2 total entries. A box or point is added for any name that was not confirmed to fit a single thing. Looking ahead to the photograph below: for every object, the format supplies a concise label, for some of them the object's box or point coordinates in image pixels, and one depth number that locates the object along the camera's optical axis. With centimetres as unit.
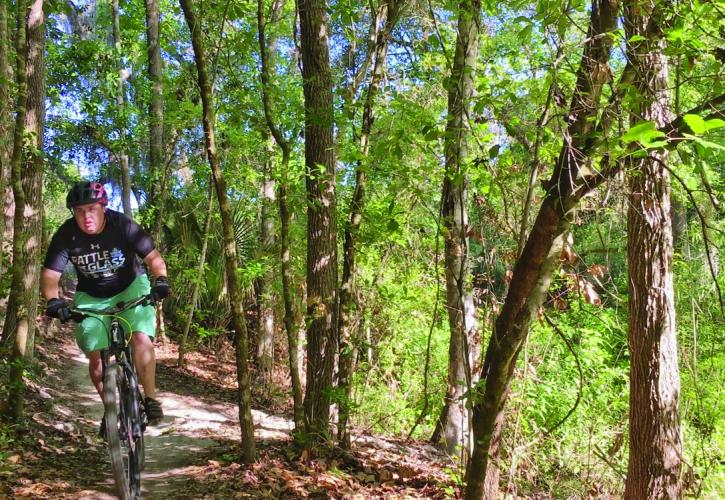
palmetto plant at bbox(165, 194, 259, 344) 1240
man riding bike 407
